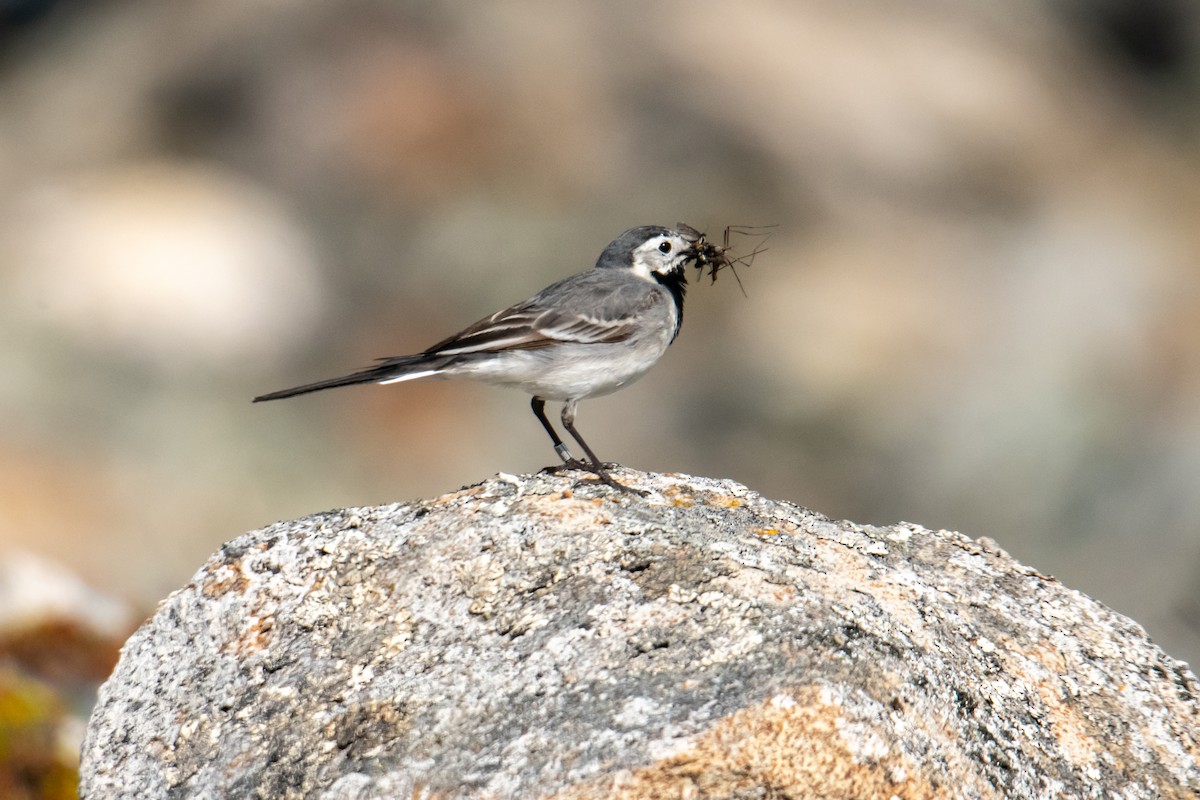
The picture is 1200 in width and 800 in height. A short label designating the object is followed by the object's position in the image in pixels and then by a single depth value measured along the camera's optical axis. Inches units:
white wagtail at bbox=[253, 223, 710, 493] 642.2
